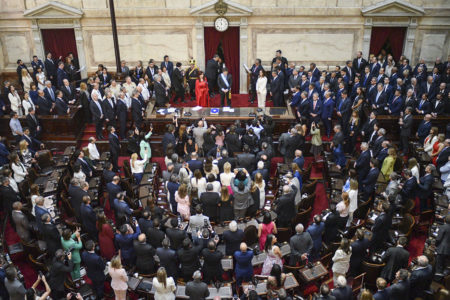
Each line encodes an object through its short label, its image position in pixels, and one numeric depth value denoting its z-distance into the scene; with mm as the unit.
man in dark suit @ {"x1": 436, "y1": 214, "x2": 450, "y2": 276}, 8914
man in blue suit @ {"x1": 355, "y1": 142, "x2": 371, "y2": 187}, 11477
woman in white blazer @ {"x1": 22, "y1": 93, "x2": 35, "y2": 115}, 14062
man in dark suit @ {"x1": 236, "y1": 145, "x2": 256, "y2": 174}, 11500
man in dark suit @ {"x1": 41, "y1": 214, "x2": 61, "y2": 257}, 9086
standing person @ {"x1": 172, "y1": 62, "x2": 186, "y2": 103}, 16516
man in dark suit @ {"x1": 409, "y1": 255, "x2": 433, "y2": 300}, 8008
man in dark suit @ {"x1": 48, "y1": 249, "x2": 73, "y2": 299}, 8258
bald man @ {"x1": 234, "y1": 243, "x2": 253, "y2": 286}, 8391
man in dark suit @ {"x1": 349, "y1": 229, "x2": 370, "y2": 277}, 8609
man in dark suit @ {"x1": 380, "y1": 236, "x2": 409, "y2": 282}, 8438
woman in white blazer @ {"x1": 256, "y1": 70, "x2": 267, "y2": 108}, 15594
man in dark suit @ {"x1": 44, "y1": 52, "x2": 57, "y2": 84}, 17469
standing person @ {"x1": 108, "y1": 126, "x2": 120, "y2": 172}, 12633
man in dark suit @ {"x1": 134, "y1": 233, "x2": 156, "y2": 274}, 8593
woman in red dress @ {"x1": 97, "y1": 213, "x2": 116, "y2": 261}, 9219
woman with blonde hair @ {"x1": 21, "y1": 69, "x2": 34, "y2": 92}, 16414
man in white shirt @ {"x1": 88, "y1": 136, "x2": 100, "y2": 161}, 12215
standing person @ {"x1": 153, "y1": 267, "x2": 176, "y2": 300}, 7762
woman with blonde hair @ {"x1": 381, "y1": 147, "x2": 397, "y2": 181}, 11118
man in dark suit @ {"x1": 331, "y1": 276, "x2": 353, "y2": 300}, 7594
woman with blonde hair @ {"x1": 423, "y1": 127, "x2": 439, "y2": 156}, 12086
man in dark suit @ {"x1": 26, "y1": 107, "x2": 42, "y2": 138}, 13797
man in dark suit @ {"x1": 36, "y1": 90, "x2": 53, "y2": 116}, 14281
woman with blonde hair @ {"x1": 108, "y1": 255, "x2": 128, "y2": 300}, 8102
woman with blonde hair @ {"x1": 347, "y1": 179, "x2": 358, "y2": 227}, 9984
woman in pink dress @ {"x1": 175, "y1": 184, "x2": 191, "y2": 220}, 9938
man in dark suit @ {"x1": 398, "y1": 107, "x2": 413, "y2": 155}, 13047
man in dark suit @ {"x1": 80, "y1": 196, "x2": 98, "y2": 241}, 9648
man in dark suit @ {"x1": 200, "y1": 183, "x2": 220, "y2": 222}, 9977
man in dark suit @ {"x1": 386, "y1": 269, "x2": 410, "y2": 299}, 7738
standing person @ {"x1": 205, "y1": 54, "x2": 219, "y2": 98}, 17000
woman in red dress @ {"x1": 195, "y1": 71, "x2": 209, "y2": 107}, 15727
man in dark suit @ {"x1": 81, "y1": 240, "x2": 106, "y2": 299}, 8406
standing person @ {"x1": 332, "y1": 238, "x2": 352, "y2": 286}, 8466
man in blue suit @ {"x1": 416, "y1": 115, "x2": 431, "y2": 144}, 13000
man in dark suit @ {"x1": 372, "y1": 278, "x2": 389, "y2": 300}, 7703
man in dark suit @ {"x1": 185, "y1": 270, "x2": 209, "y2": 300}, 7738
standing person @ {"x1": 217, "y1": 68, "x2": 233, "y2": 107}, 15836
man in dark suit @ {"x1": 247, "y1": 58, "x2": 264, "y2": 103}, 16500
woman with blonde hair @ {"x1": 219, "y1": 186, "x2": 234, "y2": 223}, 9961
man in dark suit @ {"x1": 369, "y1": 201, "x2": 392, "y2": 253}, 9328
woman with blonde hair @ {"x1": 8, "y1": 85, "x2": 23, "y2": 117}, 14477
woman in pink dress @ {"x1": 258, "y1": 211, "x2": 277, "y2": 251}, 9094
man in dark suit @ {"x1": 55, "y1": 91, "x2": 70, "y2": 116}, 14289
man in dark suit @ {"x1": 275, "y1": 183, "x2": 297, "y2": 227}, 9789
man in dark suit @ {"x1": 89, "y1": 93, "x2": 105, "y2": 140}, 14078
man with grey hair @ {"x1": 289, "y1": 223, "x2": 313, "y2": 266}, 8789
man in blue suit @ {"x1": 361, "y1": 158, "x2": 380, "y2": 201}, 10711
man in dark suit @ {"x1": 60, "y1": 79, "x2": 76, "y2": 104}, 15141
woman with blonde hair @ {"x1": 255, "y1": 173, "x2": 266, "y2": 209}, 10445
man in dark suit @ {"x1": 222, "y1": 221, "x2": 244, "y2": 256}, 8857
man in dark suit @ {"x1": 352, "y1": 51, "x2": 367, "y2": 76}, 16734
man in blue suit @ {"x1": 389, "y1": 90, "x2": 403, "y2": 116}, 13818
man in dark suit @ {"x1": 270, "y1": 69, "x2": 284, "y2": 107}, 15609
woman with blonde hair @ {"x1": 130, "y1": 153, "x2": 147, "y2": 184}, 11606
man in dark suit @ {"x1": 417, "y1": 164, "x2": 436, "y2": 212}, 10500
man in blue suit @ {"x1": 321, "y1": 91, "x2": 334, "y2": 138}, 13953
